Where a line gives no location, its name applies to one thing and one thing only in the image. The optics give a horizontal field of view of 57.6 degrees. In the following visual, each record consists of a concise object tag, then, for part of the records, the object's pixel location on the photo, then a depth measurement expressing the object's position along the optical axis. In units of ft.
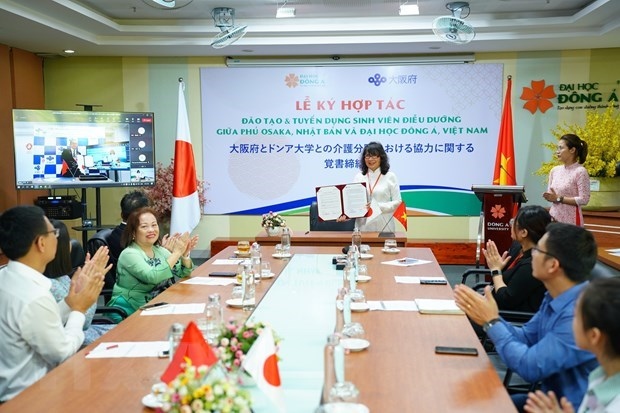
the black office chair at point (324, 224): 17.87
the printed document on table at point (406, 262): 12.41
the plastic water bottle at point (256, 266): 10.78
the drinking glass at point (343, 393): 5.18
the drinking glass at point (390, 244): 14.26
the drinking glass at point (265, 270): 11.11
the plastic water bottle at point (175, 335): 5.59
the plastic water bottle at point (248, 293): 8.80
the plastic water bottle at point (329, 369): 5.23
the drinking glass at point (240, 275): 9.89
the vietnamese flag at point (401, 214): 18.13
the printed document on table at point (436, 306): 8.56
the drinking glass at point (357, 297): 8.98
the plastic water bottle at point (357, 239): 13.52
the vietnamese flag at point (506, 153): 22.41
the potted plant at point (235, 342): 5.37
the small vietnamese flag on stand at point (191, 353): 5.03
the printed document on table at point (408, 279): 10.69
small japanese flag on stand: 4.91
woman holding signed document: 17.07
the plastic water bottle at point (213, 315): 7.04
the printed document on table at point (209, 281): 10.73
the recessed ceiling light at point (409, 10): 16.81
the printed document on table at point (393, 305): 8.82
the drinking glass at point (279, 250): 13.61
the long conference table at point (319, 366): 5.52
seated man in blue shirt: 6.21
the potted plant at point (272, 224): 16.79
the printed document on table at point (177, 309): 8.73
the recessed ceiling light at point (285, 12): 17.62
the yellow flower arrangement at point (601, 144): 19.51
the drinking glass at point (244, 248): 13.57
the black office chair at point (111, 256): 12.21
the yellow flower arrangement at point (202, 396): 4.14
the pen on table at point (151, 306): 9.00
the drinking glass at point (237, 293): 9.36
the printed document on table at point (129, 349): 6.89
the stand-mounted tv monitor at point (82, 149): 19.93
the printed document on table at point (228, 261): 12.77
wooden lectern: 19.27
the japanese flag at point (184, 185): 20.51
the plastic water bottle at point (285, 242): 13.79
